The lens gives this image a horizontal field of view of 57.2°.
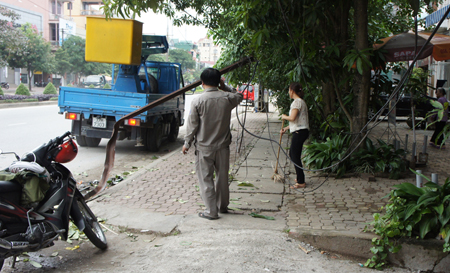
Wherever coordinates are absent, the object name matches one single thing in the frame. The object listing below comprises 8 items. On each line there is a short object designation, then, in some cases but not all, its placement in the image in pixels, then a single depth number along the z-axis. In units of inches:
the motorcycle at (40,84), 2194.9
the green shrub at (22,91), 1128.2
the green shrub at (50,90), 1285.7
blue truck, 382.9
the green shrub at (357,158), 293.0
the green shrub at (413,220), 155.6
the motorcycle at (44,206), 133.0
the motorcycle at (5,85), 1714.9
